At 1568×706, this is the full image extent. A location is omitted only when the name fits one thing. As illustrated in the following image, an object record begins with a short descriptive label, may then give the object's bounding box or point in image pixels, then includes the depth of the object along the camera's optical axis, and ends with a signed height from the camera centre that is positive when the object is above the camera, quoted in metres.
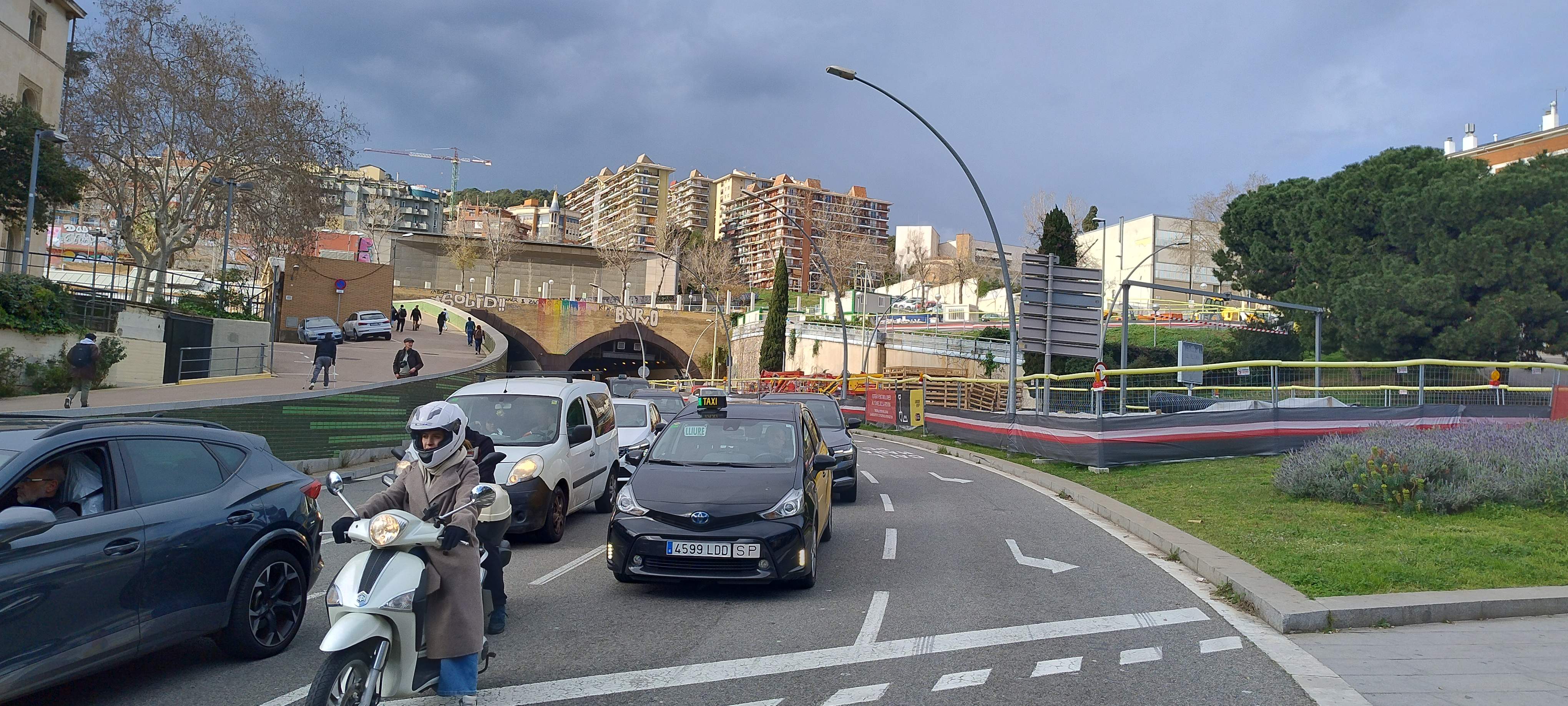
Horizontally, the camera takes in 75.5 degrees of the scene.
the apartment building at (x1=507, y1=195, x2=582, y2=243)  186.86 +27.87
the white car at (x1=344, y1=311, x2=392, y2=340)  56.94 +2.14
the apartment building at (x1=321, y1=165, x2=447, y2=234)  123.06 +25.15
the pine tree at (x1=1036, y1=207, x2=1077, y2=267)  47.38 +7.34
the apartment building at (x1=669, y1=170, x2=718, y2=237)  179.25 +31.41
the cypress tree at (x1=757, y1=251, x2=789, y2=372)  68.62 +3.73
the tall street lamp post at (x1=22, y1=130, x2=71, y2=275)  26.71 +4.66
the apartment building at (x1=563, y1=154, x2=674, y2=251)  175.50 +31.17
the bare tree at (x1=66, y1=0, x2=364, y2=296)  36.44 +8.75
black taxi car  7.89 -1.07
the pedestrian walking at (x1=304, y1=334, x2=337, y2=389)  27.98 +0.23
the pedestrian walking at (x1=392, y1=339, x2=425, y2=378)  28.58 +0.10
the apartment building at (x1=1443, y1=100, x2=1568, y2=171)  69.88 +19.14
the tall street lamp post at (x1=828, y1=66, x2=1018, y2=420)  22.89 +1.15
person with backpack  20.88 -0.18
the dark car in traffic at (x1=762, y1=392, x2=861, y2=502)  14.73 -0.84
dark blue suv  4.54 -0.98
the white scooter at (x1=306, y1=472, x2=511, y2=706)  4.38 -1.12
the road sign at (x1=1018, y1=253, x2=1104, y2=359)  22.80 +1.89
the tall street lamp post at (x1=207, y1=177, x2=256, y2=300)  36.25 +6.15
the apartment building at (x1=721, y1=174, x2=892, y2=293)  157.00 +25.86
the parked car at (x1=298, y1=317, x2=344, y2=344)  53.81 +1.84
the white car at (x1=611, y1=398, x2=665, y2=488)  16.34 -0.82
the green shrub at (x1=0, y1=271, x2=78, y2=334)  24.95 +1.13
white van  10.28 -0.80
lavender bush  10.62 -0.69
